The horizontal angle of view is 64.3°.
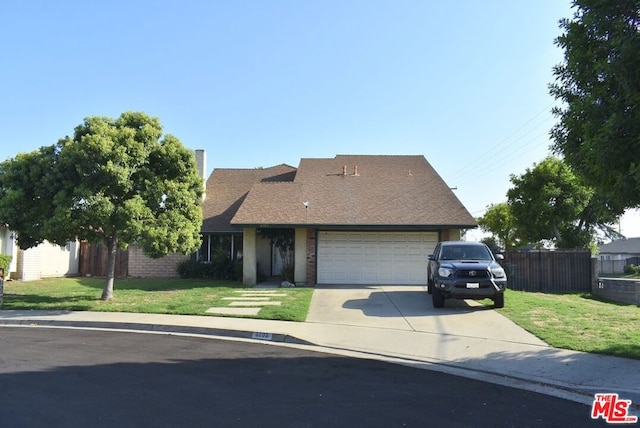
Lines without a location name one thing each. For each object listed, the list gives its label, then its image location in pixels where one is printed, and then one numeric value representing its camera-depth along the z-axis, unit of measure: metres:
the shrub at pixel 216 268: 23.42
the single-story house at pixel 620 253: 51.03
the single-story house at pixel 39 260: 23.11
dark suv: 13.55
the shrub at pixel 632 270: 43.01
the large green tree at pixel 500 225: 50.44
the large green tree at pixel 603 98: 7.05
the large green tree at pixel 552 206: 31.36
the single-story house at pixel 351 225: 20.62
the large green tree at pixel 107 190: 14.08
